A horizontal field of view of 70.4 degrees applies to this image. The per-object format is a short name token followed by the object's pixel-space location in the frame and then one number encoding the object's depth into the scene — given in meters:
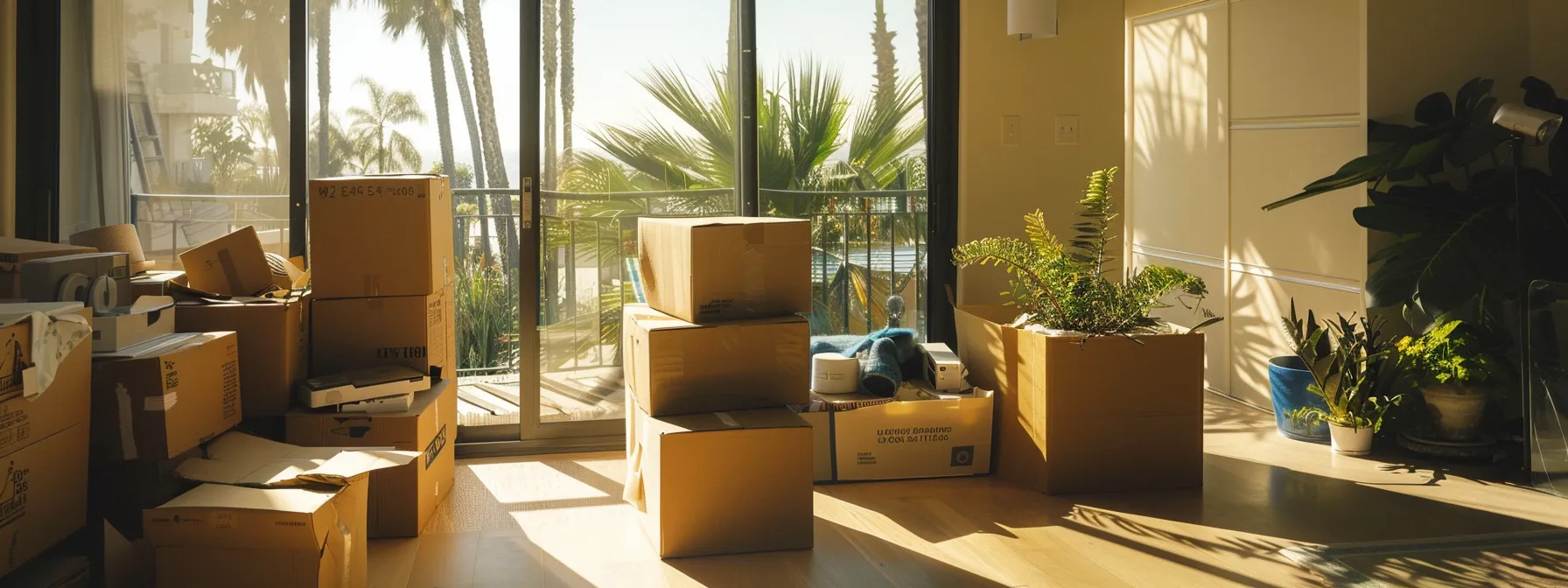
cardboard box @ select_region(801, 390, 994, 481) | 3.47
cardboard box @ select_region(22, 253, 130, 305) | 2.57
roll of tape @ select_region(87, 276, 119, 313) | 2.65
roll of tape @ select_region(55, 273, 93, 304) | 2.60
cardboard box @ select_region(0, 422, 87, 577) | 2.16
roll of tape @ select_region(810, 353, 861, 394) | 3.60
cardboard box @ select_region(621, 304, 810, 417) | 2.92
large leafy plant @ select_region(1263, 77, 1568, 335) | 3.45
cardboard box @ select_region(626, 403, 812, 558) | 2.77
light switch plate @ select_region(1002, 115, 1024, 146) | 4.11
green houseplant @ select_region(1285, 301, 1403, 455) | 3.63
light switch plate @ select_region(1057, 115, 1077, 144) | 4.17
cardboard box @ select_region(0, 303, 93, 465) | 2.14
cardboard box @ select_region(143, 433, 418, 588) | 2.28
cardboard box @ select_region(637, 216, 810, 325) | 2.93
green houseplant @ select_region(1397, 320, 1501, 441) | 3.48
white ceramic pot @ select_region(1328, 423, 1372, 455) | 3.67
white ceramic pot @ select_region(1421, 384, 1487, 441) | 3.53
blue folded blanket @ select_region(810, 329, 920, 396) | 3.59
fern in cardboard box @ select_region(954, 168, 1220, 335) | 3.30
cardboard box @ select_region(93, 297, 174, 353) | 2.58
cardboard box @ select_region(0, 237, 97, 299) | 2.75
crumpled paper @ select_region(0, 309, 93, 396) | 2.16
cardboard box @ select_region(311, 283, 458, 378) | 3.15
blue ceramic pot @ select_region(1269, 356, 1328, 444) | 3.87
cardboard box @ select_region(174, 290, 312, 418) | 2.94
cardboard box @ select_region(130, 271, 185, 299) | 2.99
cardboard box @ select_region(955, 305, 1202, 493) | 3.25
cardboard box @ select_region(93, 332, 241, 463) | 2.49
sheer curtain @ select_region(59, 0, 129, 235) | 3.55
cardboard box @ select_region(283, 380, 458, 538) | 2.96
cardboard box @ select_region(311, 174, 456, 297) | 3.10
